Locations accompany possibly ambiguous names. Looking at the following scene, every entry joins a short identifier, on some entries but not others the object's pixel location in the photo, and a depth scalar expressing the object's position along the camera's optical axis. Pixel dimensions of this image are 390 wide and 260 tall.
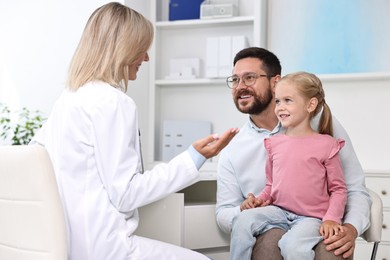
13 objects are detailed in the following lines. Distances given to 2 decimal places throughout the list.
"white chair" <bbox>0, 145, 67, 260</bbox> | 1.50
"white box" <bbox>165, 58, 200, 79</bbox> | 4.39
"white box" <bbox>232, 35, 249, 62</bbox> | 4.14
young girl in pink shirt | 1.94
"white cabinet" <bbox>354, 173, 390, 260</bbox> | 3.69
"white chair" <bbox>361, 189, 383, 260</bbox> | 2.06
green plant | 4.22
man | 1.97
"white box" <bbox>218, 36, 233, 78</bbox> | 4.17
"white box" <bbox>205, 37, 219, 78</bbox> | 4.21
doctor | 1.63
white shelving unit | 4.29
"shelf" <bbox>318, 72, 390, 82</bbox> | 3.90
